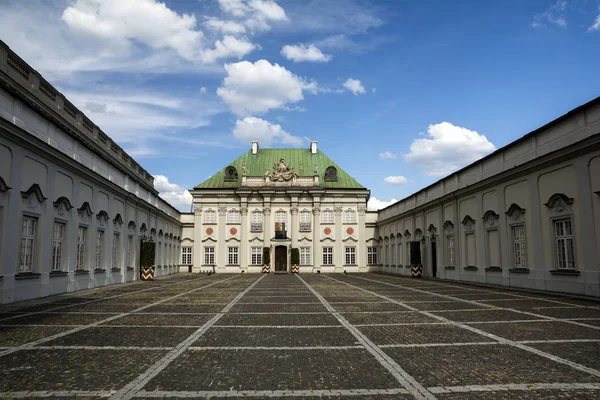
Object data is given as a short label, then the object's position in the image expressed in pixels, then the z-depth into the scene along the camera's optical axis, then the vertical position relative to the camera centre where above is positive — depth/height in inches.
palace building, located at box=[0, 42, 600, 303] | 643.5 +90.5
